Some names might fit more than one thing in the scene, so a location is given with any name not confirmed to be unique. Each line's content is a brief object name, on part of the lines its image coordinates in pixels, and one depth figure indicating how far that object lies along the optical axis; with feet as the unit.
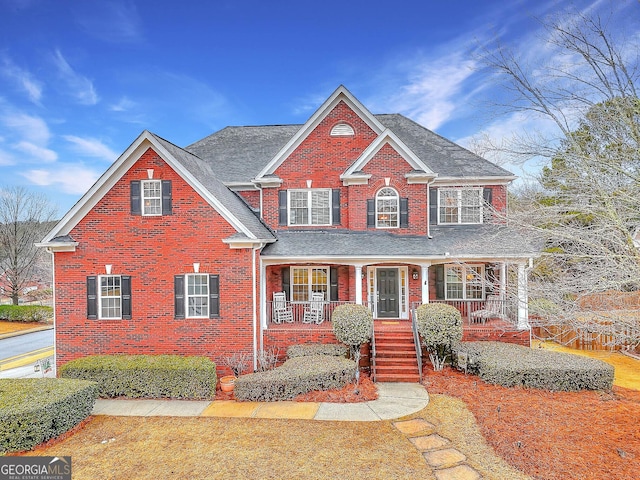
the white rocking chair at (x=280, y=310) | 45.68
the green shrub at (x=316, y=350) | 37.68
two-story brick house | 37.63
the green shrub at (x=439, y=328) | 36.22
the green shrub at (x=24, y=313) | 83.87
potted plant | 36.32
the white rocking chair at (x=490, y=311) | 41.96
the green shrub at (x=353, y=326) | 36.42
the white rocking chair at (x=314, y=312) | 44.62
